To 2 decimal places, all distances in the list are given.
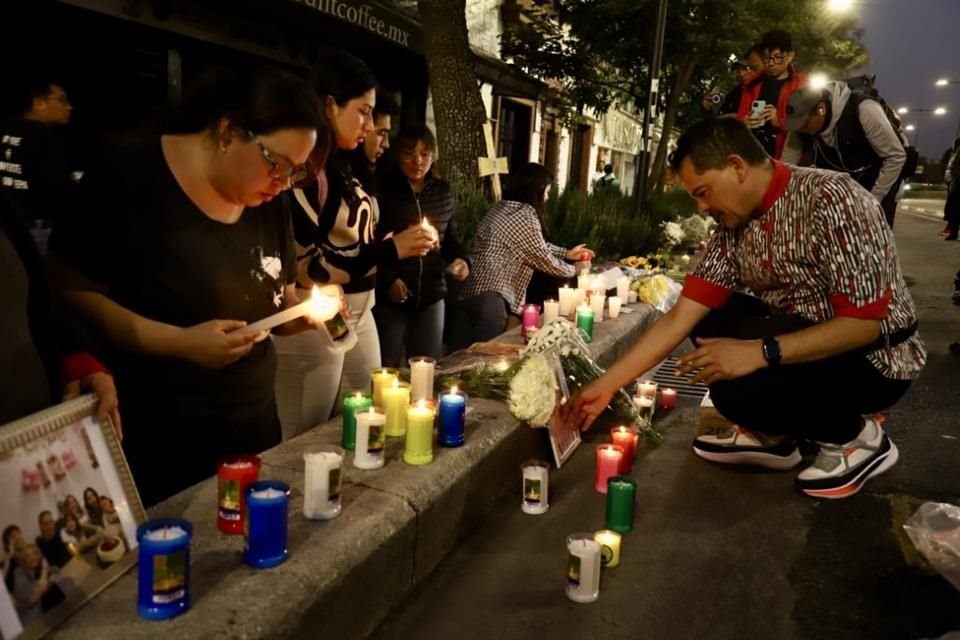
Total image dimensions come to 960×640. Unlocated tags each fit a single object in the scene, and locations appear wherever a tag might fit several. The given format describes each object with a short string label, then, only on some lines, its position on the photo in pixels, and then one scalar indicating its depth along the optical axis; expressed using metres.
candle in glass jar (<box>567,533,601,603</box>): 2.48
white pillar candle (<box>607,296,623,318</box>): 5.58
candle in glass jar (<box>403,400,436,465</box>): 2.75
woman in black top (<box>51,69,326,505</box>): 2.25
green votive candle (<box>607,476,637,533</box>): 2.96
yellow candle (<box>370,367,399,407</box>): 3.15
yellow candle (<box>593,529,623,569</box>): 2.73
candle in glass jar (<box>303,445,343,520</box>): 2.25
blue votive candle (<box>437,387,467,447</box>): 2.94
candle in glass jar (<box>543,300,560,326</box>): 4.82
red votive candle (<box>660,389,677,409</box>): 4.65
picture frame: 1.59
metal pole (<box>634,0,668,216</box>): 9.69
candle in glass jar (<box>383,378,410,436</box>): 3.00
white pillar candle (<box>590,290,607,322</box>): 5.27
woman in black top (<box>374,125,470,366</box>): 4.46
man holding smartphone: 5.90
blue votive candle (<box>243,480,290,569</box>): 1.96
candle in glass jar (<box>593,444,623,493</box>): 3.35
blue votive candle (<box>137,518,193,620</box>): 1.71
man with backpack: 5.43
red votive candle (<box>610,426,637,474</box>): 3.50
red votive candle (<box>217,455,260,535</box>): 2.13
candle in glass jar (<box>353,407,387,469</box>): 2.64
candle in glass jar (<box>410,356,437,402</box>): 3.26
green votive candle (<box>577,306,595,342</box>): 4.73
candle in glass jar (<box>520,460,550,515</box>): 3.13
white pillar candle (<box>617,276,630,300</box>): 5.97
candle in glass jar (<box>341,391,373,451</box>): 2.86
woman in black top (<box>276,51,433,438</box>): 3.21
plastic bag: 2.60
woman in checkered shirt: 5.37
